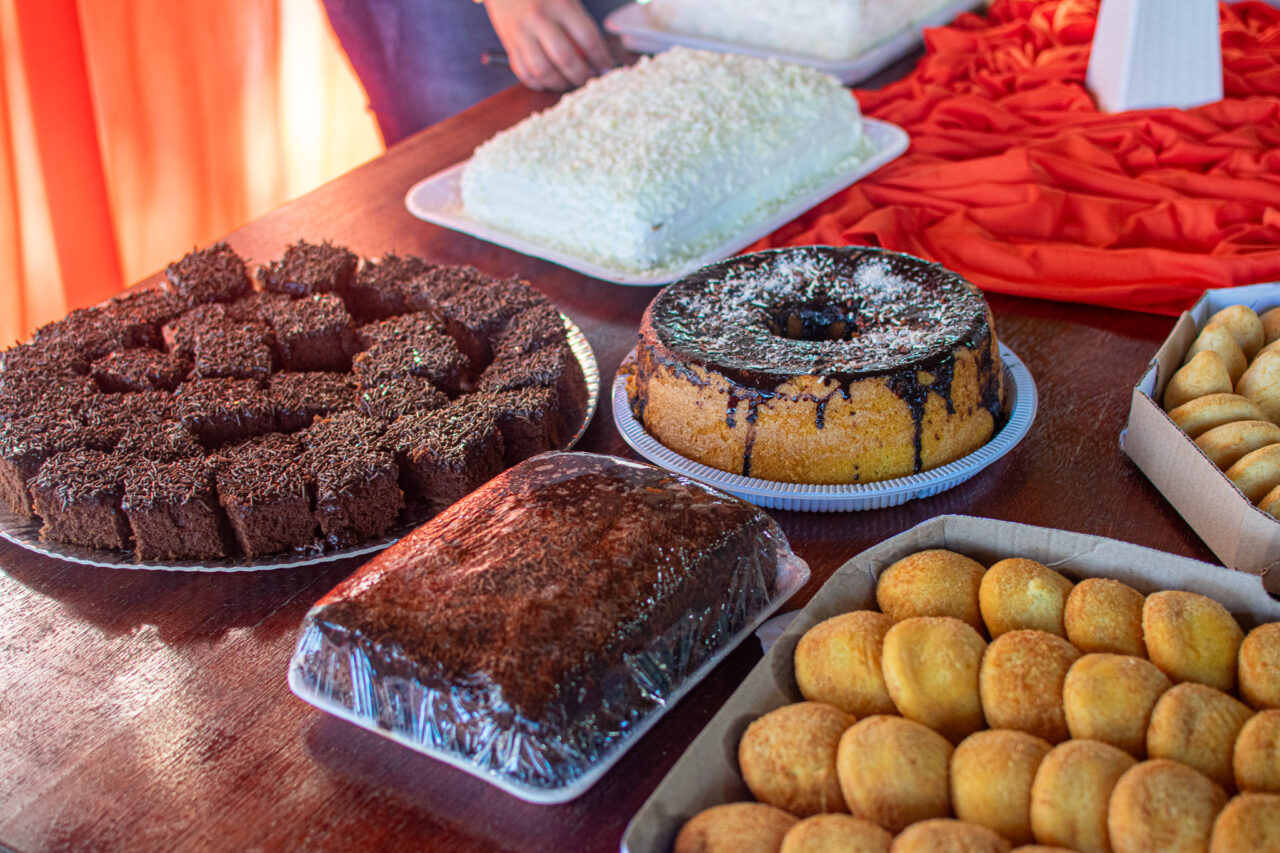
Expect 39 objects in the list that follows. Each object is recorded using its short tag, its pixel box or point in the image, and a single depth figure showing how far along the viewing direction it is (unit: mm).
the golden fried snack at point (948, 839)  696
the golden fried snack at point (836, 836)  719
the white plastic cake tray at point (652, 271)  1719
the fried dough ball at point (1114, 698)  797
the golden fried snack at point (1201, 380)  1247
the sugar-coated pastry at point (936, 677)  845
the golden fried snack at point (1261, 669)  820
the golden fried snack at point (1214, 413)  1187
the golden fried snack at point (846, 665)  870
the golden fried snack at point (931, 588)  940
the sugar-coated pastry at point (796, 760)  797
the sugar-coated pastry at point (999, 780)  749
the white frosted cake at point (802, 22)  2473
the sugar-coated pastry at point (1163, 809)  694
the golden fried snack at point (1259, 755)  743
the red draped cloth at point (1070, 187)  1650
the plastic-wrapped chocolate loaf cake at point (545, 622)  863
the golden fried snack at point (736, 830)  744
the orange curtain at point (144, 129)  2969
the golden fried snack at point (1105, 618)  887
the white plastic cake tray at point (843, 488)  1200
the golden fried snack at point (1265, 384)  1229
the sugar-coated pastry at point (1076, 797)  723
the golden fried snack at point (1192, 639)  854
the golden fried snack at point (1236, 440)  1134
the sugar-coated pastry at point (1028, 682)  822
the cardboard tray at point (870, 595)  789
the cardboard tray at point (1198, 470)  1038
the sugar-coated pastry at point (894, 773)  765
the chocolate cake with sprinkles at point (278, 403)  1199
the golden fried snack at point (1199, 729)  770
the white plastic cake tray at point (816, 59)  2445
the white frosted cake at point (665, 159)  1754
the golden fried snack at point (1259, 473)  1083
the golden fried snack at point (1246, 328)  1347
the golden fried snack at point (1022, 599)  920
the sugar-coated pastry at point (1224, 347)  1294
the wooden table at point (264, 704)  898
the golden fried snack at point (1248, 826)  674
